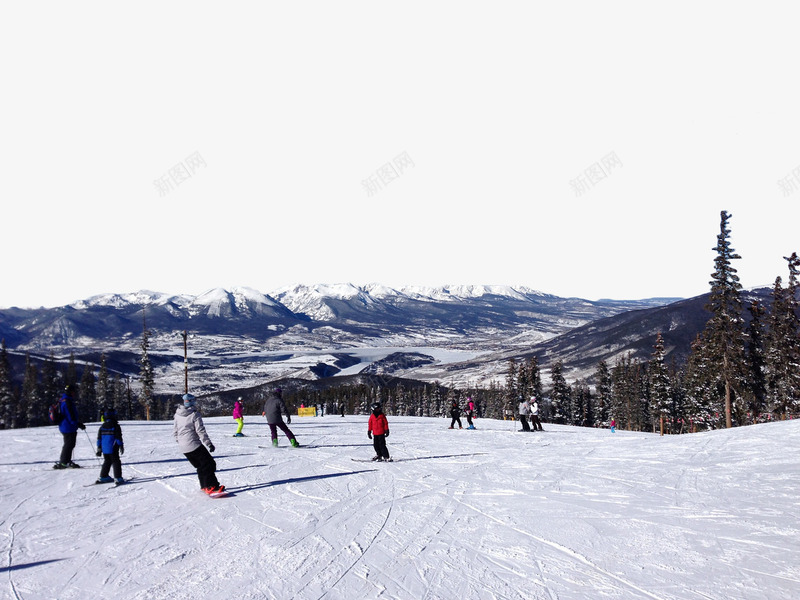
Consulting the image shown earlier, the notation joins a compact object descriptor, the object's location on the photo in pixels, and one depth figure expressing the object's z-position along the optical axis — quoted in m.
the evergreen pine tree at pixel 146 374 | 63.84
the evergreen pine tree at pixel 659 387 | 51.06
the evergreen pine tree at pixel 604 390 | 72.56
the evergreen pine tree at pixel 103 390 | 84.75
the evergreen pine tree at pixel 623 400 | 70.12
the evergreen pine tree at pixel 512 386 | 72.36
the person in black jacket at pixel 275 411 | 17.08
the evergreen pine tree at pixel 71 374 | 84.31
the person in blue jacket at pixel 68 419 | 12.65
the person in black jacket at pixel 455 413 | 28.52
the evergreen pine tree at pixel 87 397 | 85.41
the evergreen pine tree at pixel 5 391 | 62.81
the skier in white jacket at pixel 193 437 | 9.71
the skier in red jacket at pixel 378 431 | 14.35
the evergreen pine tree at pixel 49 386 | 75.19
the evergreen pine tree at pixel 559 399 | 68.56
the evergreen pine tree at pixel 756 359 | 41.72
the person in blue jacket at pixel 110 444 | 11.27
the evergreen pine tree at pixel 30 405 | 75.56
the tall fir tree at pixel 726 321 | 36.09
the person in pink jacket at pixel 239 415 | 24.21
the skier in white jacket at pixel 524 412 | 26.56
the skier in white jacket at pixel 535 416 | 26.75
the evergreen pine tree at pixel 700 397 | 45.15
